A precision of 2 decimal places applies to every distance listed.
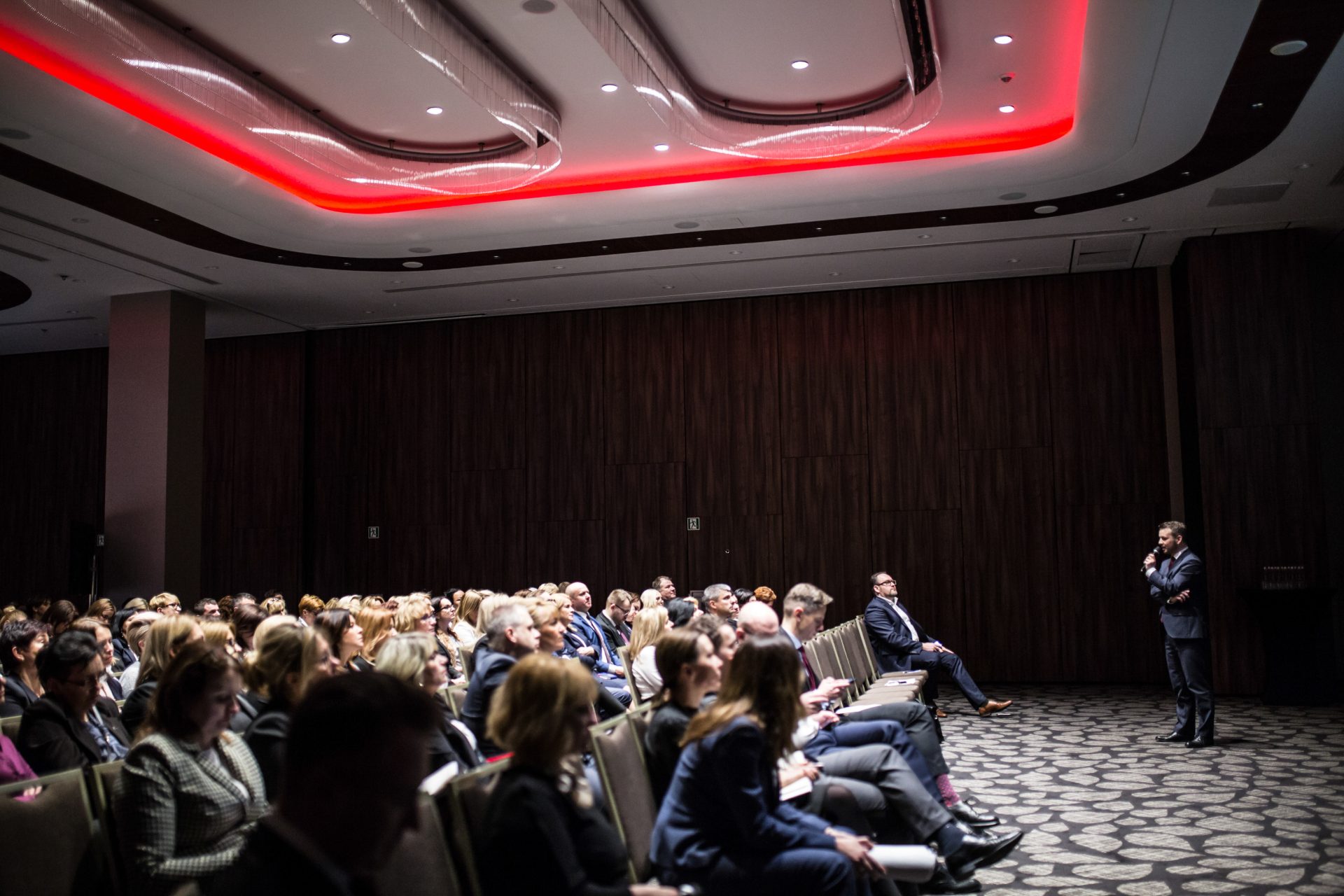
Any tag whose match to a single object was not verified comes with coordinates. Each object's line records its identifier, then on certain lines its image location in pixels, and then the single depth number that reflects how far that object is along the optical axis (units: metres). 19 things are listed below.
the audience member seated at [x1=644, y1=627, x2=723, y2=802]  3.62
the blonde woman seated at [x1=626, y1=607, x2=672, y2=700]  5.81
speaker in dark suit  7.85
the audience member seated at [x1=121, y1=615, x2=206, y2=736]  4.47
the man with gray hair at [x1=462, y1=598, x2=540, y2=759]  4.52
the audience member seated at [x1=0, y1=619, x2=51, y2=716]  5.00
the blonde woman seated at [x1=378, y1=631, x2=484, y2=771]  3.85
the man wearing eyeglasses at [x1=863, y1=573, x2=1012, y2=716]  8.98
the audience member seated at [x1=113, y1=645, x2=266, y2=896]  2.68
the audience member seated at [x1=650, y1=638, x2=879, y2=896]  3.07
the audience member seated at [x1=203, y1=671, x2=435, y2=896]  1.47
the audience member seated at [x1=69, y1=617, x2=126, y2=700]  5.42
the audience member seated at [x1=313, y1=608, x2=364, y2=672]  4.79
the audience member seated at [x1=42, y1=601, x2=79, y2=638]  8.11
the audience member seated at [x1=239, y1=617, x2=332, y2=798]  3.49
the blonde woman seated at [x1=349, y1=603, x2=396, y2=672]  5.56
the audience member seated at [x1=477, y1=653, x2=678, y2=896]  2.38
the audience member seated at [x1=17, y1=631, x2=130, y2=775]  3.68
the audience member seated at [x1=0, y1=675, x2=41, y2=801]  3.47
